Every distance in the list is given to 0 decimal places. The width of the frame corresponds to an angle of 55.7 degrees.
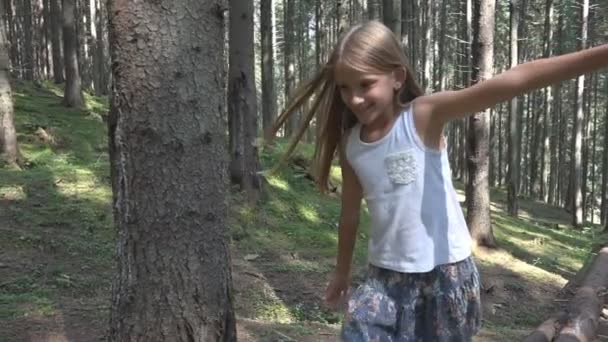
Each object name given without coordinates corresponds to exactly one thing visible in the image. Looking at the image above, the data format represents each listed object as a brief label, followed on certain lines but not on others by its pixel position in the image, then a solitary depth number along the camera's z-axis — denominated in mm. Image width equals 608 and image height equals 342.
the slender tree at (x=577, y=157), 18875
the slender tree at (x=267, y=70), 18094
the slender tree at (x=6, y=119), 9266
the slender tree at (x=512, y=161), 16969
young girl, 2102
